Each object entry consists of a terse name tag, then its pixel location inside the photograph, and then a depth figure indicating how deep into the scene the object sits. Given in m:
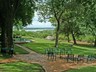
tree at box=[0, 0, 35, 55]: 13.92
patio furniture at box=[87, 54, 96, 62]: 13.18
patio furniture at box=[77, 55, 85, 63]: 12.80
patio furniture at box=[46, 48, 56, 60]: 13.30
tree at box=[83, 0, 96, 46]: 10.30
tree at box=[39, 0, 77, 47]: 18.70
